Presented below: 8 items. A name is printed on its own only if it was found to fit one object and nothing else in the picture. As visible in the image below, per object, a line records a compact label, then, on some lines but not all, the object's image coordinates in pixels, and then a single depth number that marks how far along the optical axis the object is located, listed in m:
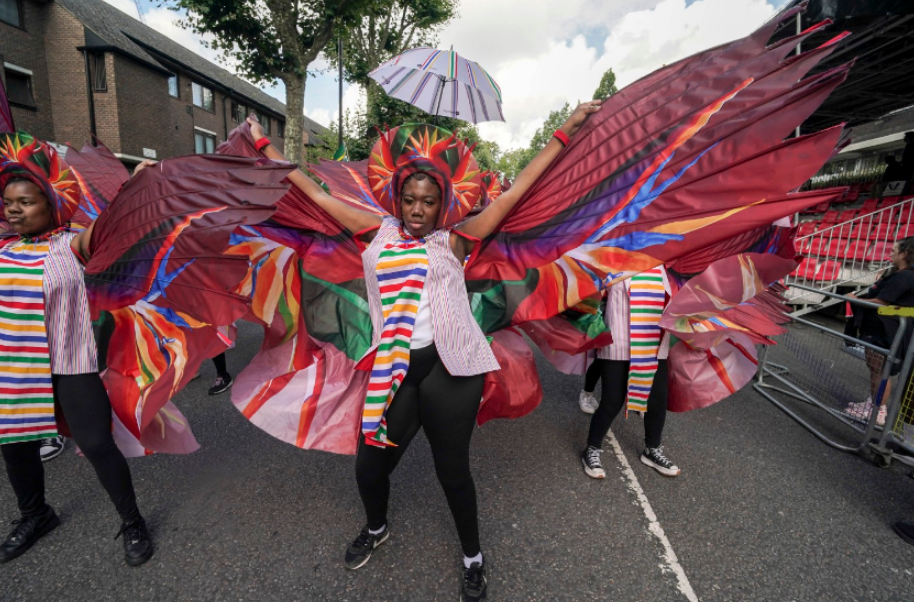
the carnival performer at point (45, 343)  1.92
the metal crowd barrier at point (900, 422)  2.92
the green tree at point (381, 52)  14.85
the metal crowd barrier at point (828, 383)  3.28
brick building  17.22
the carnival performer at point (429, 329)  1.77
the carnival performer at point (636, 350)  2.60
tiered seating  7.91
